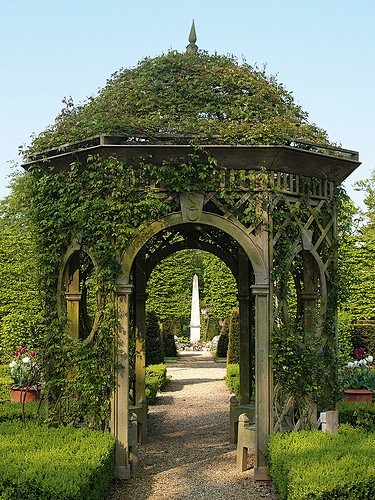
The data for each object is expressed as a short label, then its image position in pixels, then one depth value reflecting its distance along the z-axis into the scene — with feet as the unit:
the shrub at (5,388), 43.36
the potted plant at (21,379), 38.17
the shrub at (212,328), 120.06
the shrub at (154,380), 48.52
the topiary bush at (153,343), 71.05
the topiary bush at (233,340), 69.41
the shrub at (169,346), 95.09
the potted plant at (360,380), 38.22
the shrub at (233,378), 48.96
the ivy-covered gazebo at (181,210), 25.64
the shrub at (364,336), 73.77
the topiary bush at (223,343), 92.89
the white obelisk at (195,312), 107.14
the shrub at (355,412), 29.24
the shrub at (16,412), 29.09
